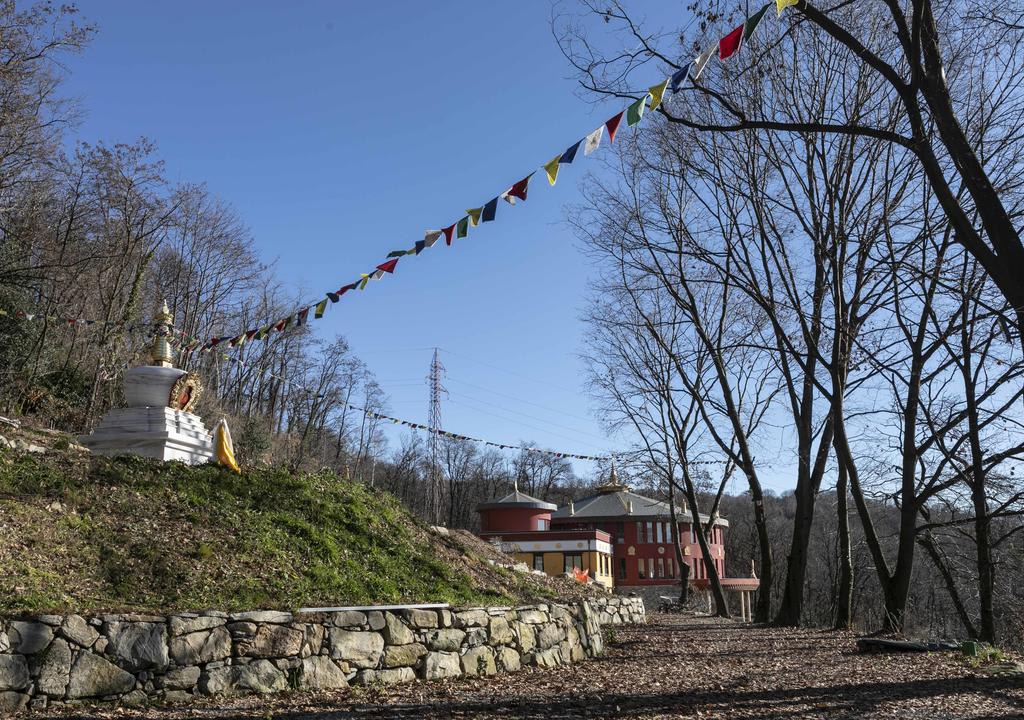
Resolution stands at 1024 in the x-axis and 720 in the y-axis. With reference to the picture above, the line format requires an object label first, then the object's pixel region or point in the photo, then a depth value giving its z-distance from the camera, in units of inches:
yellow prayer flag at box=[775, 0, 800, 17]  292.0
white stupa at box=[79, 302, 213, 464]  503.2
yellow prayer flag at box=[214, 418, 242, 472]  481.7
